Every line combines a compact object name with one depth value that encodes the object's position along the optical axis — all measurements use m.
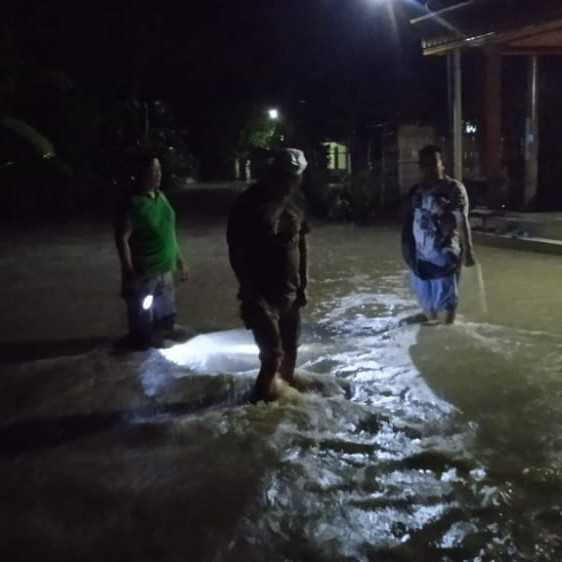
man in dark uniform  5.46
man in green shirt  6.93
